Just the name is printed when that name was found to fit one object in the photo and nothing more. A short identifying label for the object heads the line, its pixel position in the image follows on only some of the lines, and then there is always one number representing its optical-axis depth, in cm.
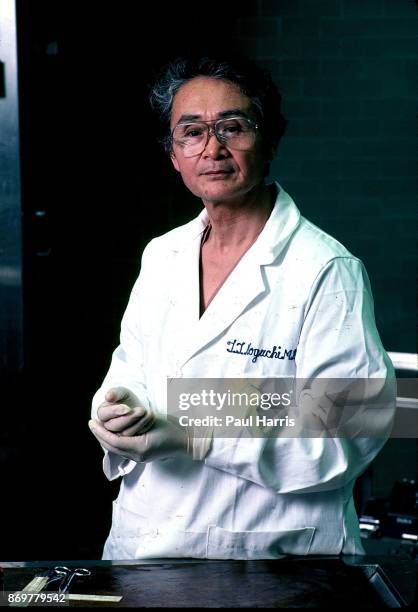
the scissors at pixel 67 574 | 194
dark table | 191
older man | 213
